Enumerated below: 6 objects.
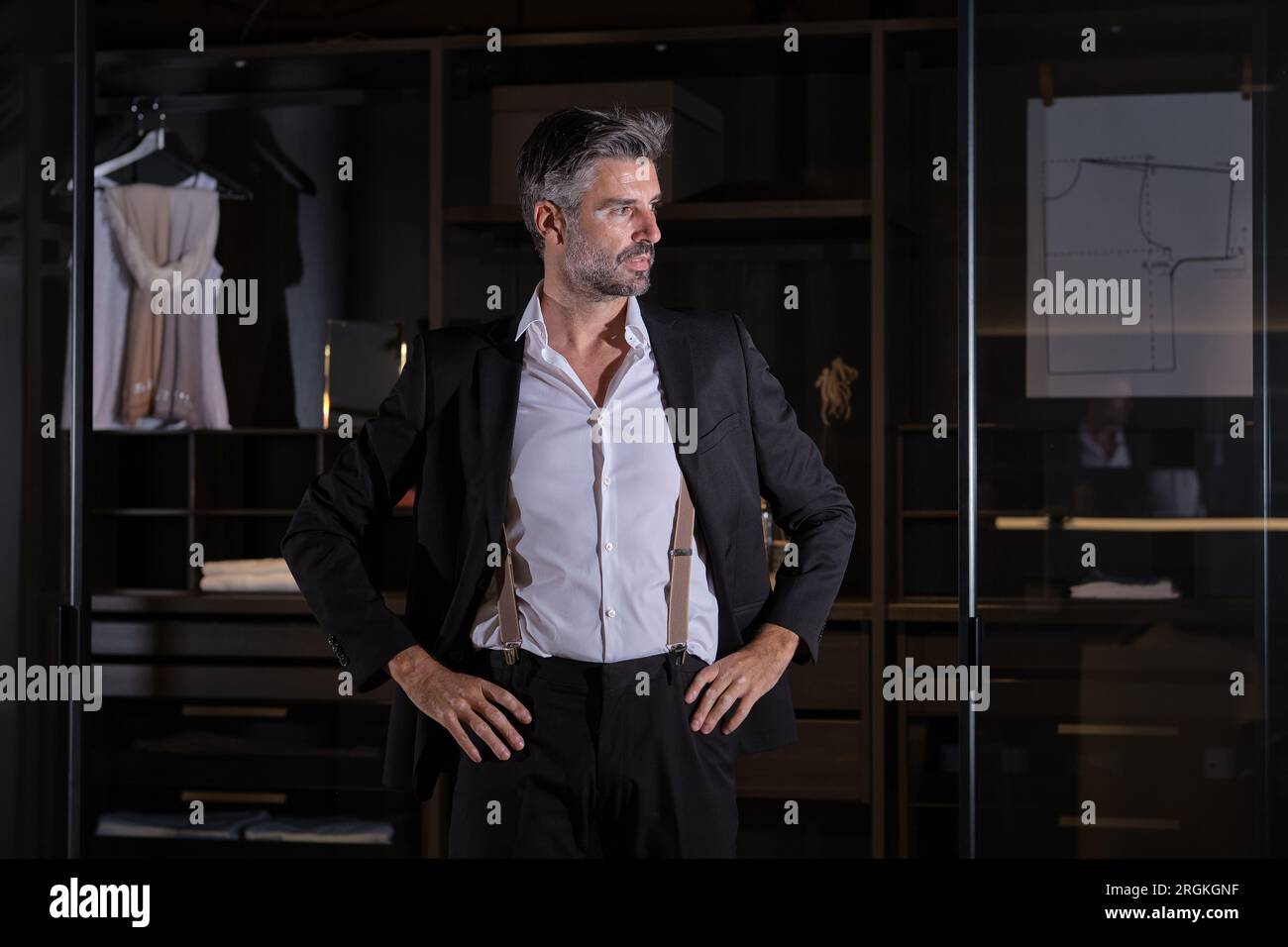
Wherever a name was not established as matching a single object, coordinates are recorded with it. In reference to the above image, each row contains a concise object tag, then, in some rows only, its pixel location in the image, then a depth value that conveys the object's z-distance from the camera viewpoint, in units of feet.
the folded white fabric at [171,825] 11.73
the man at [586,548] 6.79
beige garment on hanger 12.11
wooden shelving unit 11.09
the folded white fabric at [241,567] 11.87
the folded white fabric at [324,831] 11.60
